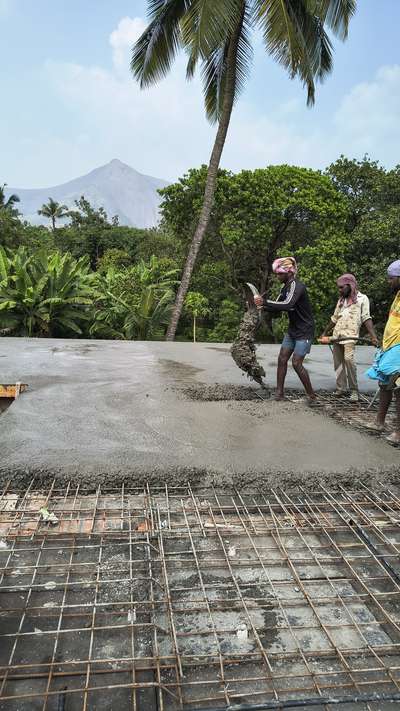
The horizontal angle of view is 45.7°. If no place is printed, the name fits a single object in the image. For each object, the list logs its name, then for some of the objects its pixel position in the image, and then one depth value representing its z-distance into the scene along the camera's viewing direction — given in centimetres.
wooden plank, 485
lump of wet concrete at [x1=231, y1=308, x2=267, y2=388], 506
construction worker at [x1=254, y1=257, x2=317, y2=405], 470
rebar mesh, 150
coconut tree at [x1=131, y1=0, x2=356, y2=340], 1022
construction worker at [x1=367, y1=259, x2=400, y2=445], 372
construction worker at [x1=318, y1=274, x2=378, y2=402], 526
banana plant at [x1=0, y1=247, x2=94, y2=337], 1202
